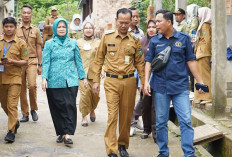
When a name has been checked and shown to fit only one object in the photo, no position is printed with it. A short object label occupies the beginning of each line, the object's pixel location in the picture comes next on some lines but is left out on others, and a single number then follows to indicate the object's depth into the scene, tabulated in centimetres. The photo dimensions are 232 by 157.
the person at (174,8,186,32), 971
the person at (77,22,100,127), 821
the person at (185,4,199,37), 918
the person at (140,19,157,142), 702
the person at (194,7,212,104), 834
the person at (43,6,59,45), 1248
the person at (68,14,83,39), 1168
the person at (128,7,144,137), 746
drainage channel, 651
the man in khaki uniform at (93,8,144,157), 584
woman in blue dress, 664
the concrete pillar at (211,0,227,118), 762
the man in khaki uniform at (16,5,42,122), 821
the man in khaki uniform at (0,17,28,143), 677
